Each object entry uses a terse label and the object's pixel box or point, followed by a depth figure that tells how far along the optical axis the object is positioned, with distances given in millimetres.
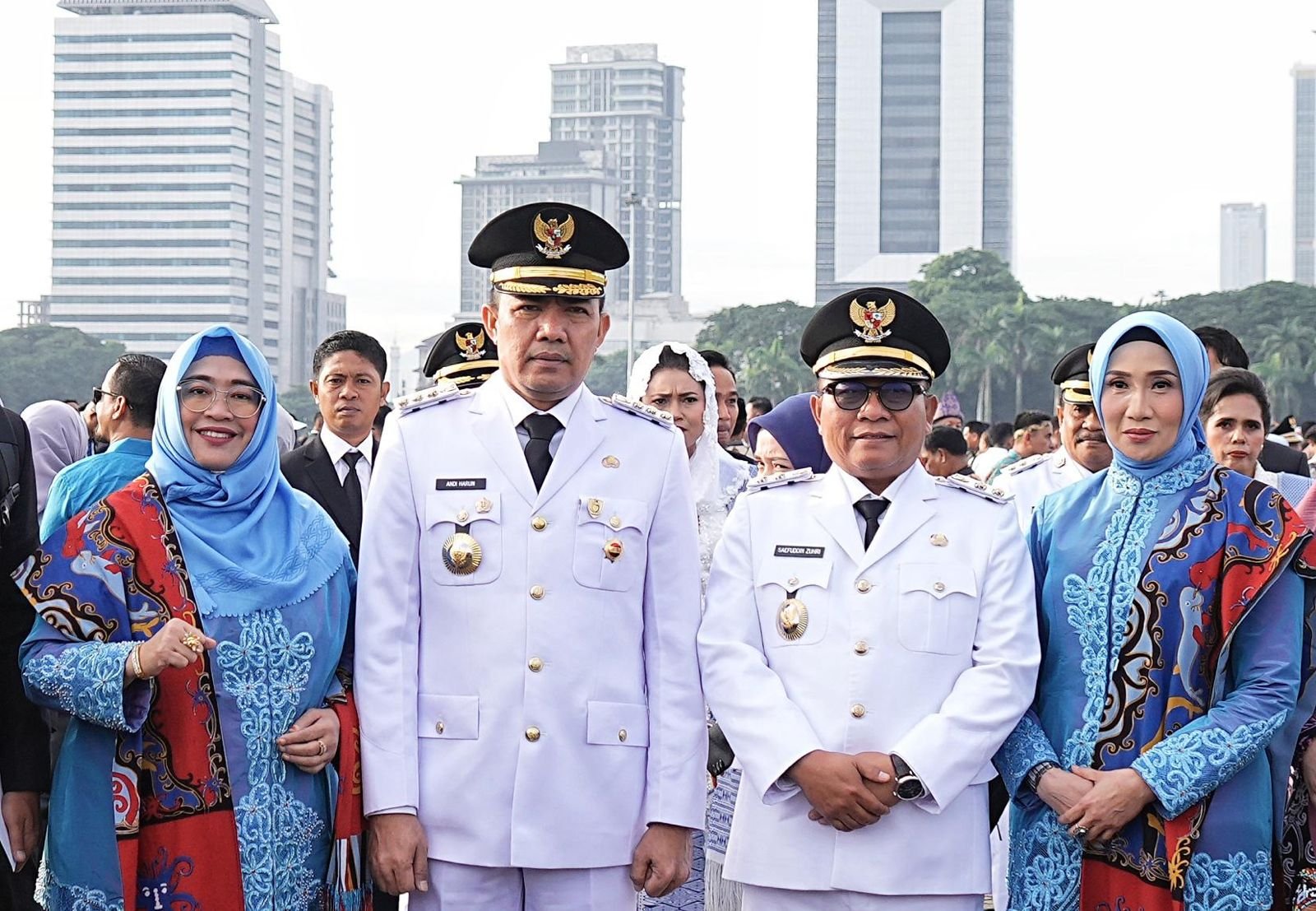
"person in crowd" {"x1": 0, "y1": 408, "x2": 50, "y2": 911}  3178
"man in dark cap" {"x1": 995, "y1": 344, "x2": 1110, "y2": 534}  4629
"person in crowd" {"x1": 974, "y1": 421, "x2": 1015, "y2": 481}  10023
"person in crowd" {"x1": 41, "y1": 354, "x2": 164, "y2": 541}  3732
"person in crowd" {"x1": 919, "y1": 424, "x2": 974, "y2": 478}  7430
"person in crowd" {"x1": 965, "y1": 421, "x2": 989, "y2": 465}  13820
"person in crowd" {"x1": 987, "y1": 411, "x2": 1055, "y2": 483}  9047
